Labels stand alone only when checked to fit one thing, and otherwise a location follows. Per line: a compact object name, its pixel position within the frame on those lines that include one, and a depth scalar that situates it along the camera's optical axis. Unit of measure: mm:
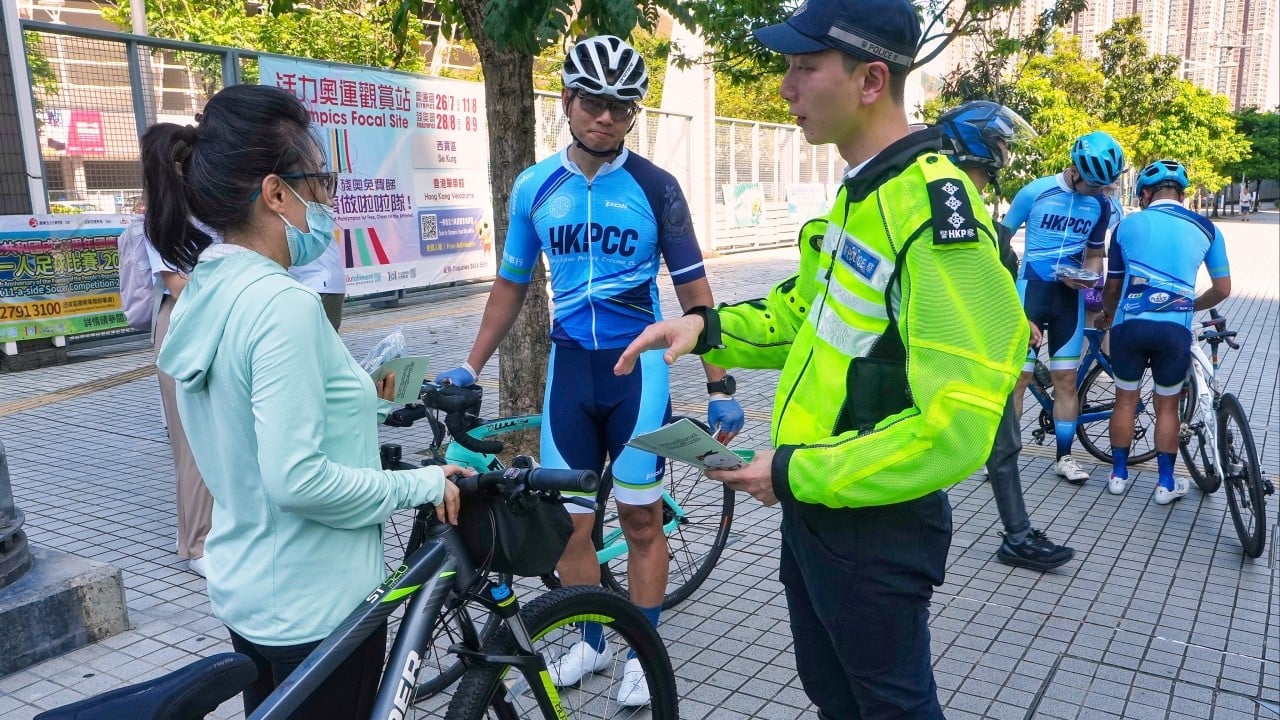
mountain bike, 1654
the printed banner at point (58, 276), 8719
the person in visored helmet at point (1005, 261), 3590
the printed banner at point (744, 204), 20562
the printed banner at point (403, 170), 10938
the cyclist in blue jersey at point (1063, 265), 5594
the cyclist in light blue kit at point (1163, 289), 5168
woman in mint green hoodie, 1710
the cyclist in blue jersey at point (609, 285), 3252
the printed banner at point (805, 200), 23109
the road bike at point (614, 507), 2823
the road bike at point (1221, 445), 4610
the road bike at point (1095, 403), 6148
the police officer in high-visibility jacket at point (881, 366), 1615
